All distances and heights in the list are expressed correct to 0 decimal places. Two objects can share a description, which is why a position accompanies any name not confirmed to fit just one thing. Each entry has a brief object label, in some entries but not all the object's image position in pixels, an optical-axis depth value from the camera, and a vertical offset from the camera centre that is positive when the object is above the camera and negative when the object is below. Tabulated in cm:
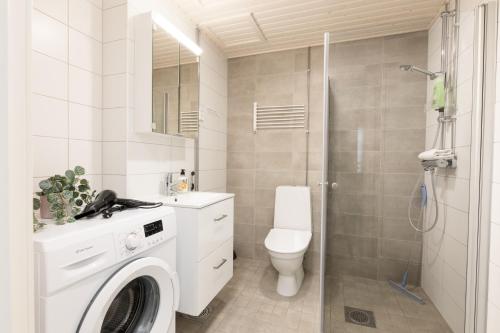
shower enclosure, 152 -15
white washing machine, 74 -43
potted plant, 101 -17
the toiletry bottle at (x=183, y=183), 183 -17
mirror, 154 +53
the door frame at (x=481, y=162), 126 +1
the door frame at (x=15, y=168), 48 -2
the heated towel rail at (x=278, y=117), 240 +46
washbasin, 138 -25
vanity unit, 136 -52
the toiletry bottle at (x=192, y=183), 203 -19
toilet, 182 -64
